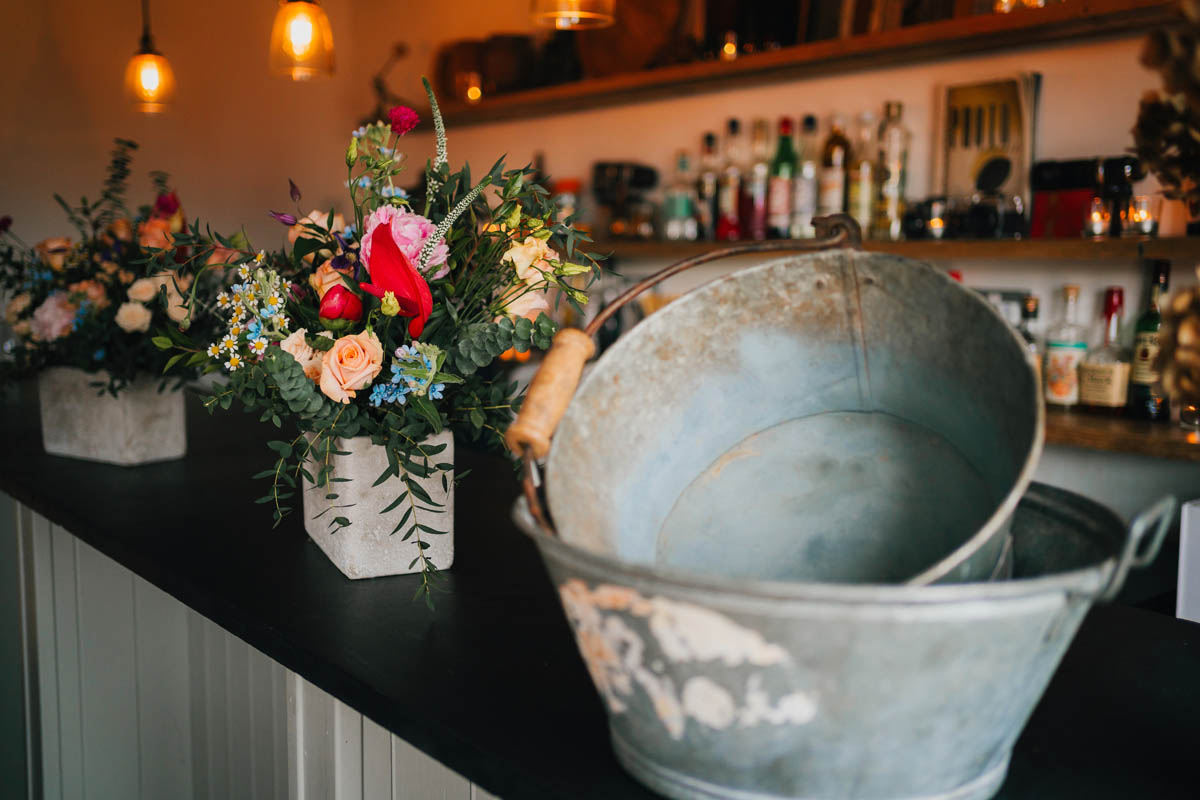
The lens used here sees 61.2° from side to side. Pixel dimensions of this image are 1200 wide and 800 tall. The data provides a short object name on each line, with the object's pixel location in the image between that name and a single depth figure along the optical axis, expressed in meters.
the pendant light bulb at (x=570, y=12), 1.93
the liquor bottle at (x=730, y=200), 2.81
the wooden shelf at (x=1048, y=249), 1.96
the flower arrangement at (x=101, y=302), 1.55
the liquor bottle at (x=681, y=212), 2.92
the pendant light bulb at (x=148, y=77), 2.75
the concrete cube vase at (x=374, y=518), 1.04
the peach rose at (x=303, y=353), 0.98
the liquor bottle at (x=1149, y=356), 2.05
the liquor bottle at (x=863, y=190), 2.48
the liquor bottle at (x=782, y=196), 2.63
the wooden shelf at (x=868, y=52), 2.03
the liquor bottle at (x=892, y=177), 2.44
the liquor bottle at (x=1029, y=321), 2.22
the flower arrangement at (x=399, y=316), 0.95
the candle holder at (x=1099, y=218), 2.10
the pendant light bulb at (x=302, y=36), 2.30
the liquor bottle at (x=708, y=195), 2.87
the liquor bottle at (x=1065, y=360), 2.18
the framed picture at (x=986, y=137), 2.26
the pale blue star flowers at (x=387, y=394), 0.98
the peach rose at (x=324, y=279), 1.00
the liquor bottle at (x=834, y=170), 2.48
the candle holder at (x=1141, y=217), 2.04
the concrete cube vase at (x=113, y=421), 1.63
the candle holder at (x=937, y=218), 2.34
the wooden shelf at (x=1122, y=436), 1.88
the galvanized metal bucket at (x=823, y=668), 0.47
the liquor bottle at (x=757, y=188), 2.73
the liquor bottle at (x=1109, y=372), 2.11
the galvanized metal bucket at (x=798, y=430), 0.65
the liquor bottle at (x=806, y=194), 2.59
